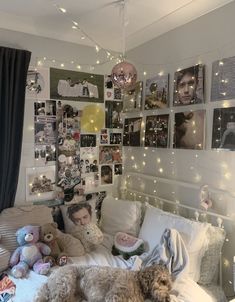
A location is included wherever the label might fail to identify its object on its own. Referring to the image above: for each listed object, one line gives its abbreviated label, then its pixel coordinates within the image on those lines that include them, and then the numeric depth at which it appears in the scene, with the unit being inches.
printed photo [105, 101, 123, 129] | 119.6
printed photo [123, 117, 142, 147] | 113.9
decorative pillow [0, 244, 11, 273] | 80.0
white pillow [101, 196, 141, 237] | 98.0
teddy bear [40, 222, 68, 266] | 83.4
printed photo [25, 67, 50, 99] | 101.4
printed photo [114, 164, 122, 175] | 122.1
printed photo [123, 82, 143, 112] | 112.9
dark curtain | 94.2
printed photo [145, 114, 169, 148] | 101.2
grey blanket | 72.2
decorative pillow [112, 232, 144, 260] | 86.6
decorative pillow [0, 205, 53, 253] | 88.2
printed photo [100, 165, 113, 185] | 118.5
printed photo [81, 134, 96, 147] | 112.7
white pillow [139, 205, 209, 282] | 75.5
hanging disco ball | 85.0
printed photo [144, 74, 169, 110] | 100.9
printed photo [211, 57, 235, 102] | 79.5
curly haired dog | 61.4
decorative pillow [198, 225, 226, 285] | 76.5
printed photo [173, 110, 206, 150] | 87.8
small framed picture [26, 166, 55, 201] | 103.3
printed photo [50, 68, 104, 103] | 106.9
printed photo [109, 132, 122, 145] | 120.7
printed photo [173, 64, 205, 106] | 88.0
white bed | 69.6
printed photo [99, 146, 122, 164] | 118.0
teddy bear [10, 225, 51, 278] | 78.4
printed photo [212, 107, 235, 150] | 79.0
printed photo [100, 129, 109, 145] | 118.0
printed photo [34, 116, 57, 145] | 103.7
